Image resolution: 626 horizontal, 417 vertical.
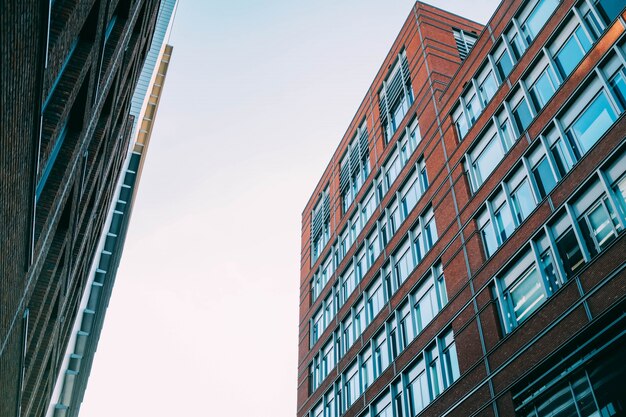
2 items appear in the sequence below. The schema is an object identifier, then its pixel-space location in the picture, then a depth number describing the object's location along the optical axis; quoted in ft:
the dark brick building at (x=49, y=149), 23.79
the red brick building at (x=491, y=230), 49.93
